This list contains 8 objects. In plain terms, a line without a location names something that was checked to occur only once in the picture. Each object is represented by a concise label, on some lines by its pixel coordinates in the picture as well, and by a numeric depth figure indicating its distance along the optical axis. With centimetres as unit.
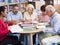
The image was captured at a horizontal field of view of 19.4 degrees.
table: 317
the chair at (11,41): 351
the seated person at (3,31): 315
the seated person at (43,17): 455
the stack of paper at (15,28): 322
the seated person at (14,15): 476
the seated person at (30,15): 462
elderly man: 314
